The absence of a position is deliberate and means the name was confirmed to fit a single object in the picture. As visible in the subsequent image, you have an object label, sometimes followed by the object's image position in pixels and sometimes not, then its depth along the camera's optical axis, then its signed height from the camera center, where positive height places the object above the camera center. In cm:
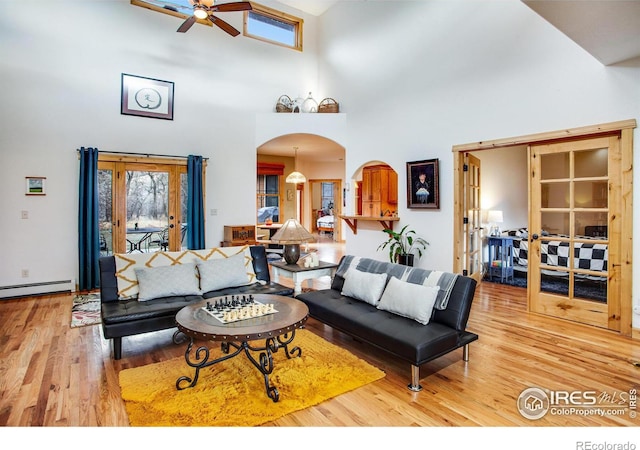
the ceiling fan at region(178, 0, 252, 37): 417 +254
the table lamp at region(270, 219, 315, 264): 412 -18
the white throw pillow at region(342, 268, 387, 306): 324 -57
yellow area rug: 213 -111
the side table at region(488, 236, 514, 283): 574 -55
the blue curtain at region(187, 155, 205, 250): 616 +33
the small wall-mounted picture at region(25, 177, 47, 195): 507 +49
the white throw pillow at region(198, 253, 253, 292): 368 -53
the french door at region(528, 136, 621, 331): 355 -7
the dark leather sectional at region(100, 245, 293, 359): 293 -73
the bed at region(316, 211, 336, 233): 1277 -2
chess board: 257 -65
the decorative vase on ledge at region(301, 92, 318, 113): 695 +222
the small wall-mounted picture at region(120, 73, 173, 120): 569 +199
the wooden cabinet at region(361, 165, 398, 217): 927 +83
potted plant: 540 -35
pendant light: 879 +107
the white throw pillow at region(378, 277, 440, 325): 279 -61
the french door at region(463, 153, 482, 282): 509 +4
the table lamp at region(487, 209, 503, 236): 610 +5
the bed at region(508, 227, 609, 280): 364 -32
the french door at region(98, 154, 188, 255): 569 +29
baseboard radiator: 496 -94
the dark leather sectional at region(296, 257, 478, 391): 247 -78
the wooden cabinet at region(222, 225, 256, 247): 653 -23
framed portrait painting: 517 +56
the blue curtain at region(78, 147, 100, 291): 534 +1
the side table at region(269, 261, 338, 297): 397 -55
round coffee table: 232 -69
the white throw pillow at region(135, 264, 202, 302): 336 -56
